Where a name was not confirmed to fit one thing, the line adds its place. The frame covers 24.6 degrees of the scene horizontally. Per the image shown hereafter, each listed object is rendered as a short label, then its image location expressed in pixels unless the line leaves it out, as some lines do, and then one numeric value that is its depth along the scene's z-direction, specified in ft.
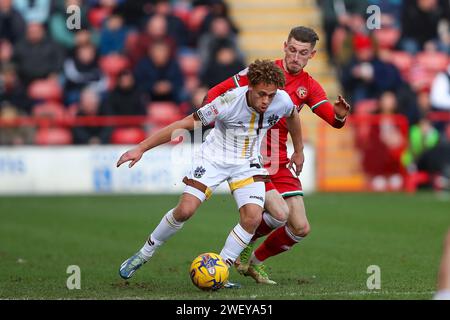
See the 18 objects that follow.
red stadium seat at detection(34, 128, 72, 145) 64.69
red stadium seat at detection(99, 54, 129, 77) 69.92
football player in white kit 27.76
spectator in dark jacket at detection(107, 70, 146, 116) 66.44
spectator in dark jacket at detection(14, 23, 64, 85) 68.64
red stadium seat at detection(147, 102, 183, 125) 67.67
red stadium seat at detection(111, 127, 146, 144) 64.59
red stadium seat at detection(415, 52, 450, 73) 73.56
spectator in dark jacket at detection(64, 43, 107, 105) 68.33
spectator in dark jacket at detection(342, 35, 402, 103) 68.69
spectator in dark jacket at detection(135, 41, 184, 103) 67.87
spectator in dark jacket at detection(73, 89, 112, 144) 64.49
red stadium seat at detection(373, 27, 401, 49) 73.77
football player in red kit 30.48
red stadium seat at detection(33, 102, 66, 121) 66.85
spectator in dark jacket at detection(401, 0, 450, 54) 74.18
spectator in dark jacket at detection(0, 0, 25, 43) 70.90
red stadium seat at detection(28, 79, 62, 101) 68.28
